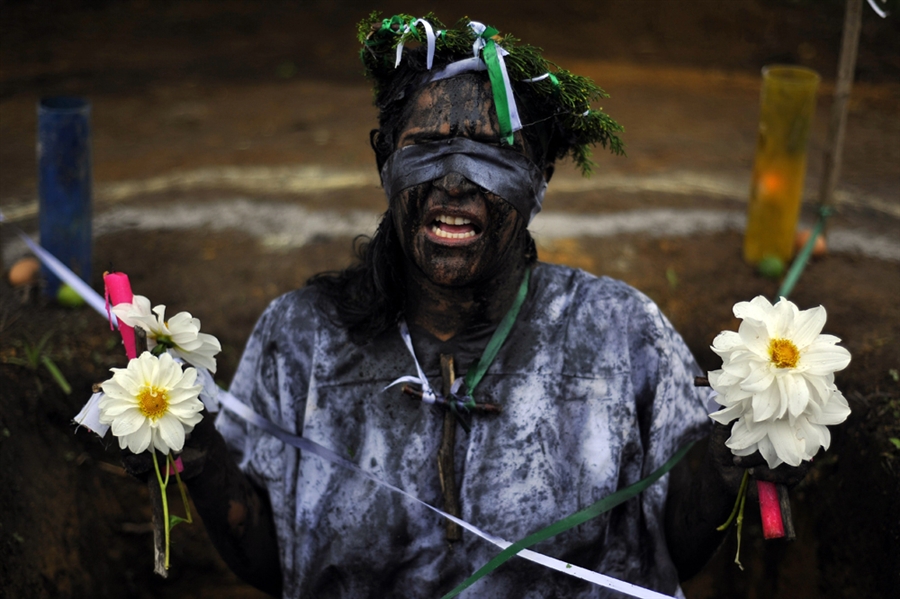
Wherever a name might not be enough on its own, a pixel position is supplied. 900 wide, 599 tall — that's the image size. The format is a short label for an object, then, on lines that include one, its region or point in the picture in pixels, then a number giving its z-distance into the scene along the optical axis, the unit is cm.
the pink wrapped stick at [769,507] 242
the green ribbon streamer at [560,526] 283
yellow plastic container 544
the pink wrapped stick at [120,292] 267
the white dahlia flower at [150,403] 253
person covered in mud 282
